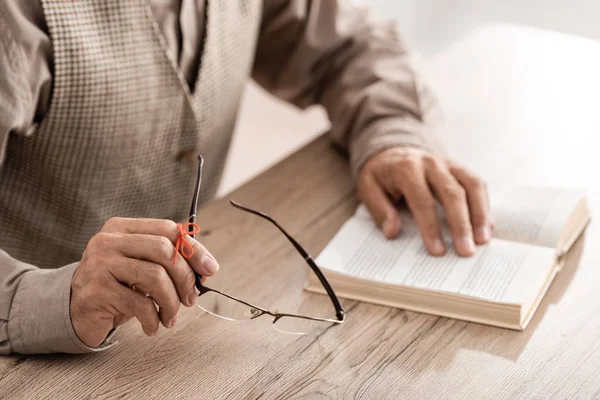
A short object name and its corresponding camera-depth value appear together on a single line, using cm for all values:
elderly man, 139
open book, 146
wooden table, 139
